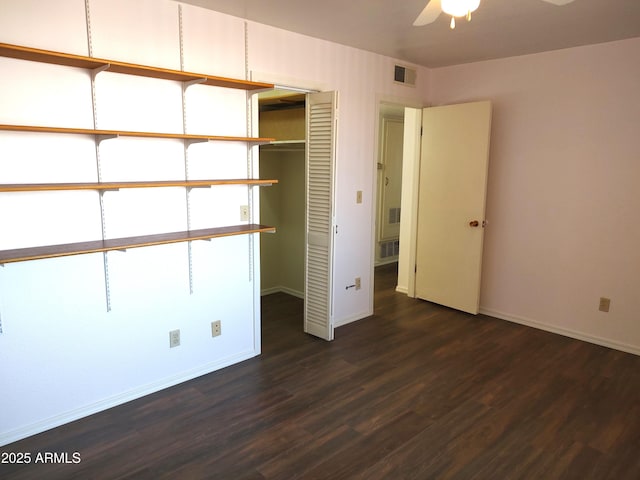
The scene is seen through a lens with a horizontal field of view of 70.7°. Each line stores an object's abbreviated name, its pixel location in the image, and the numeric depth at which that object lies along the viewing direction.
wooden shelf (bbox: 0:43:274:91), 2.19
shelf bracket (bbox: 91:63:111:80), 2.43
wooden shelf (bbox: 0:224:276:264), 2.28
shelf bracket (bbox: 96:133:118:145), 2.55
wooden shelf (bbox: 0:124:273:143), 2.20
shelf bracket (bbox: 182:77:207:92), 2.80
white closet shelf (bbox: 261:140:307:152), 4.63
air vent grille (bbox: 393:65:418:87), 4.42
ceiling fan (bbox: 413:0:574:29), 1.96
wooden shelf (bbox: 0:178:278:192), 2.20
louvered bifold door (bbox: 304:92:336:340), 3.62
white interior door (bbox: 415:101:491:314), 4.38
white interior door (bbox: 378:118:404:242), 6.33
